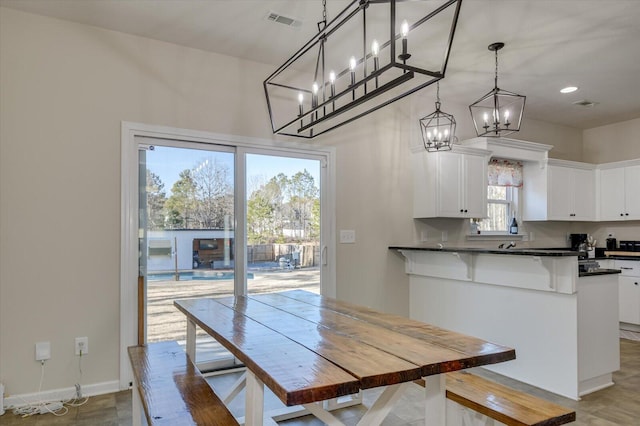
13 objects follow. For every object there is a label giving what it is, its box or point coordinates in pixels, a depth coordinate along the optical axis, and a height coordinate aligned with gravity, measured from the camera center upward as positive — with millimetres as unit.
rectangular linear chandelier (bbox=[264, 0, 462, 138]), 2848 +1513
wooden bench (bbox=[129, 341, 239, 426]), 1675 -782
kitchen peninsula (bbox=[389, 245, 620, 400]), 3064 -741
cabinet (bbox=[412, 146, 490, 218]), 4547 +437
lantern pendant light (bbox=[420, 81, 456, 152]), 3818 +813
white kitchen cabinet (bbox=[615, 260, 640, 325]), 5117 -883
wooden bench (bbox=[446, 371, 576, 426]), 1706 -809
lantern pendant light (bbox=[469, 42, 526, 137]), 5039 +1452
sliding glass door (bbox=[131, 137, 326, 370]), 3457 -29
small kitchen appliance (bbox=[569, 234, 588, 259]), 6147 -272
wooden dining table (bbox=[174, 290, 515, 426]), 1271 -482
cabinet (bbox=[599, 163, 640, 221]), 5547 +401
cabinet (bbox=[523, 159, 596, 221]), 5531 +431
